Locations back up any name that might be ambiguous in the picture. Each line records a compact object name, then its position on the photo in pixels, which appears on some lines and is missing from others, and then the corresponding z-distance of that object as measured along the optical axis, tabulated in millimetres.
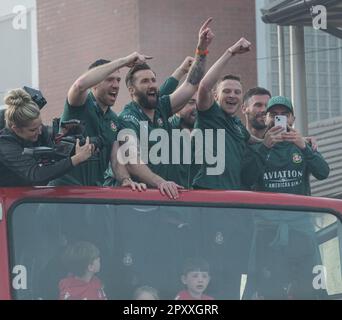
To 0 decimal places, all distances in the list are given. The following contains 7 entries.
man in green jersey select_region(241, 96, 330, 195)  12383
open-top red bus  10336
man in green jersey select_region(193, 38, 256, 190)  12039
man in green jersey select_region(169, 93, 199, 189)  12195
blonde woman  10578
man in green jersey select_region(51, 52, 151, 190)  11367
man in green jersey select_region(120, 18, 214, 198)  11984
